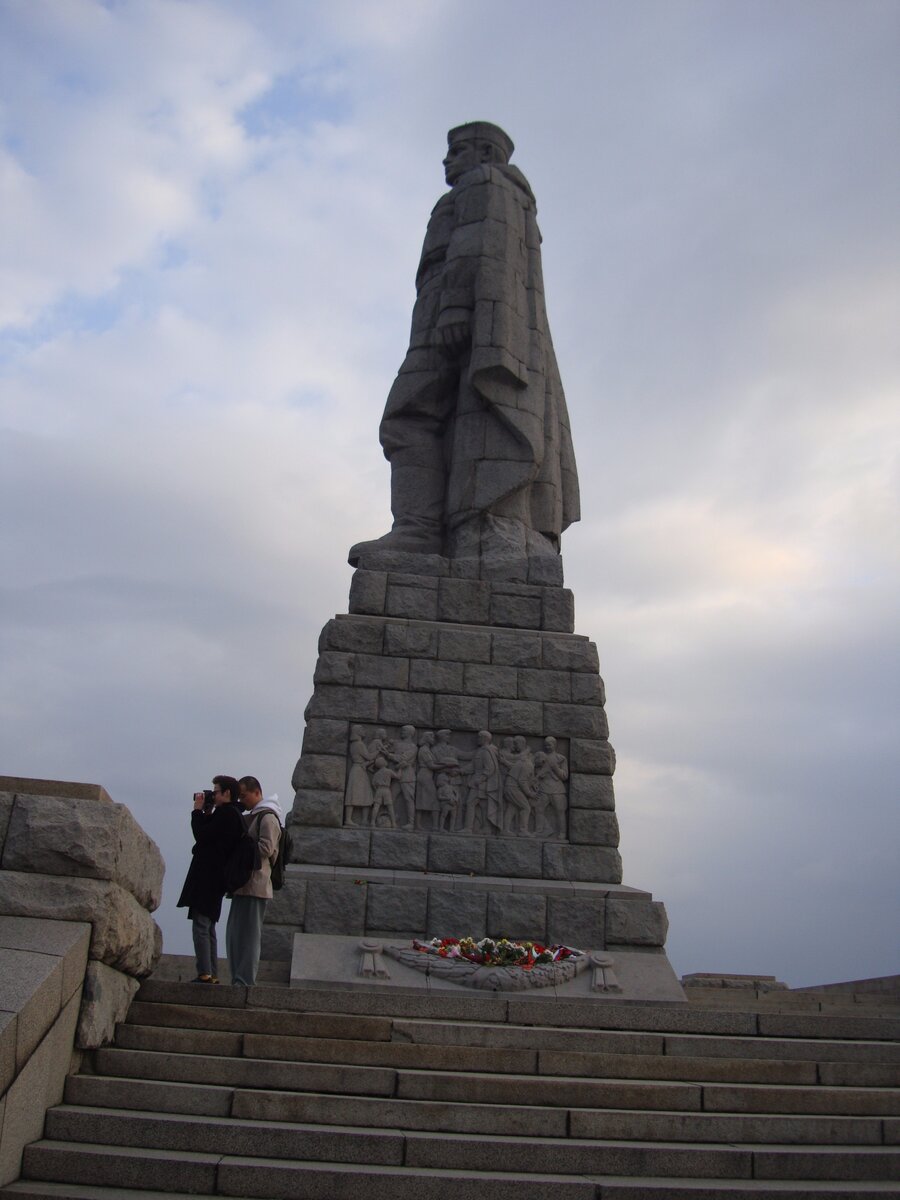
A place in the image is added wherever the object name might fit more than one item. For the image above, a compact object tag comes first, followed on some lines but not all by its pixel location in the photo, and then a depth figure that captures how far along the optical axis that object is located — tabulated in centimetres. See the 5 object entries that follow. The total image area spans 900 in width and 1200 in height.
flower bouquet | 874
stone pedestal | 968
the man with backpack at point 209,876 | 748
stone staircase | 478
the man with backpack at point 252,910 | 737
